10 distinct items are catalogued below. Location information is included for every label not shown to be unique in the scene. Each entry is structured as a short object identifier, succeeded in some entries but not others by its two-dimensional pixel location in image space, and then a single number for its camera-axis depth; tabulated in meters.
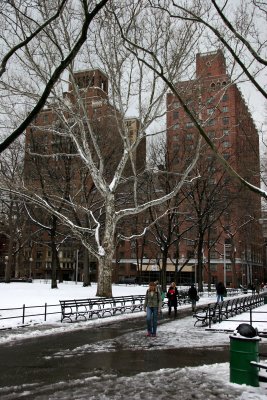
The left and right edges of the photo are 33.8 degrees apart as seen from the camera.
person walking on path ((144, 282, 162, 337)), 14.48
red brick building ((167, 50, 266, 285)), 27.41
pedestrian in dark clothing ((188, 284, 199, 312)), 24.73
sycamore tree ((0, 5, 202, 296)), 24.52
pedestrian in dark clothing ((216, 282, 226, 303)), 30.62
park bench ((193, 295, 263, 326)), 17.36
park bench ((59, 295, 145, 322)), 19.45
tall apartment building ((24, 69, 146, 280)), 35.50
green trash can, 7.83
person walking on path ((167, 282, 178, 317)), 22.47
